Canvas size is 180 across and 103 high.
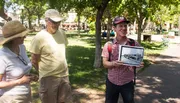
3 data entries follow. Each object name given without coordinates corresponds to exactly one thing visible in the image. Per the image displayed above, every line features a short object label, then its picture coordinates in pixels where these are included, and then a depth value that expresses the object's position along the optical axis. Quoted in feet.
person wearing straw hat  10.44
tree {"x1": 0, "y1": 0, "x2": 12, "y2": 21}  33.93
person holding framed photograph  13.57
